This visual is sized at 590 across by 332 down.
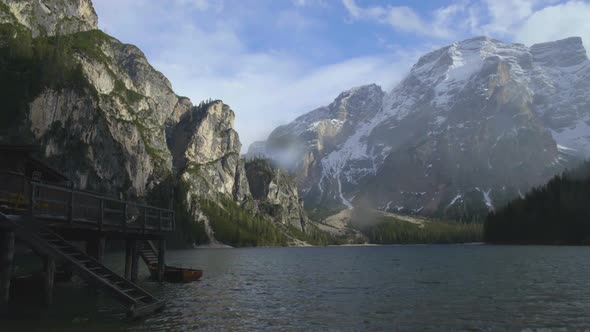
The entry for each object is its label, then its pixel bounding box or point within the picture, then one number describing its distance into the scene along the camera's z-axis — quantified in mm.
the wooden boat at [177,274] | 54781
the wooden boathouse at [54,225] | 28250
